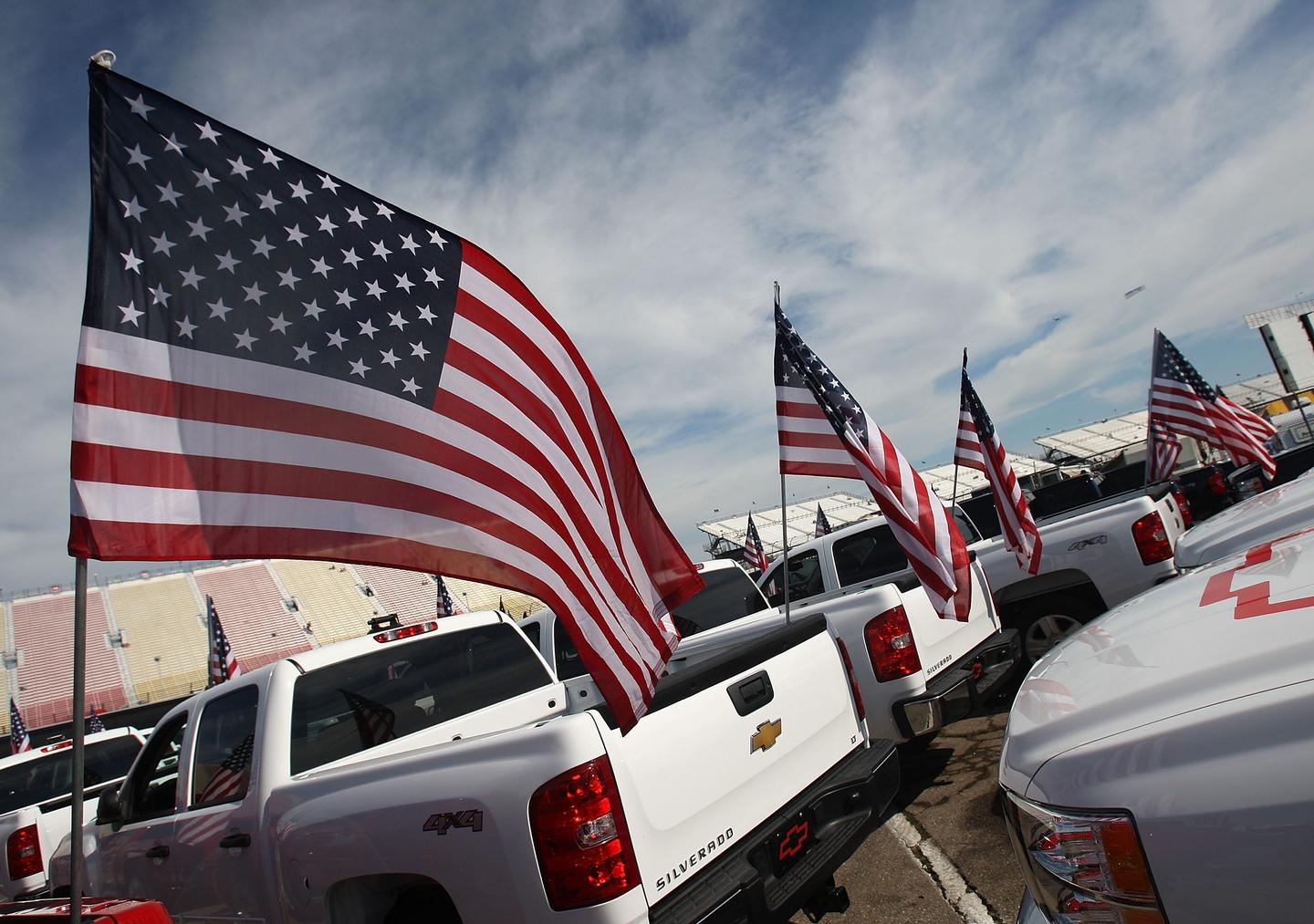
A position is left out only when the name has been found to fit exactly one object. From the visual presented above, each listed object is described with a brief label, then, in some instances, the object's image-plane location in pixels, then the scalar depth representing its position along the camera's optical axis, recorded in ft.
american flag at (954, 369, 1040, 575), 19.74
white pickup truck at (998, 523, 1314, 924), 4.29
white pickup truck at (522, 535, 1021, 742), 15.44
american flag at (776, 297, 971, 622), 16.29
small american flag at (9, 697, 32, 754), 57.25
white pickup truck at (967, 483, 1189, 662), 19.69
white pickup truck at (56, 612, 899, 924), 7.66
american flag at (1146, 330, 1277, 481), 34.86
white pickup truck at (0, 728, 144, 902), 19.19
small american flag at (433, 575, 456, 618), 62.22
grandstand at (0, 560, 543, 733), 136.87
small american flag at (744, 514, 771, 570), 72.03
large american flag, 6.93
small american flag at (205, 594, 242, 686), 56.85
